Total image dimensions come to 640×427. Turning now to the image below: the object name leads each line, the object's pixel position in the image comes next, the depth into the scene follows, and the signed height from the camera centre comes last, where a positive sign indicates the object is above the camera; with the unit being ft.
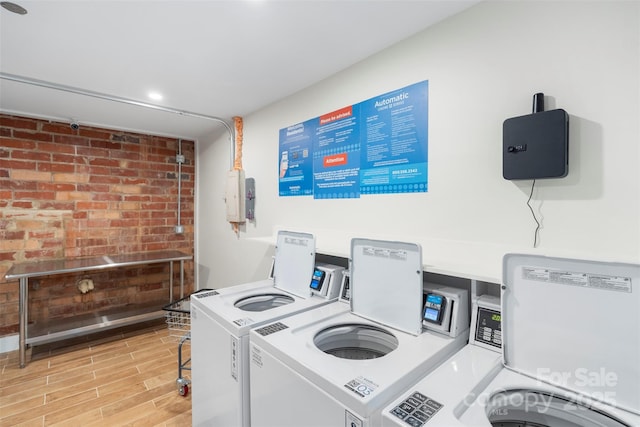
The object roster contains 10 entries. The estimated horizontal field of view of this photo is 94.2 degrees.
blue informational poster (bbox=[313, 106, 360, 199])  6.11 +1.21
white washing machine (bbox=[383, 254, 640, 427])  2.70 -1.51
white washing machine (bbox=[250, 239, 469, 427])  2.92 -1.67
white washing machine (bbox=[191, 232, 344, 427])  4.34 -1.75
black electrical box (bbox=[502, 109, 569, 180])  3.44 +0.81
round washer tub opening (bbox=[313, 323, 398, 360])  4.36 -1.96
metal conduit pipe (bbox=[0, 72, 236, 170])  6.60 +2.95
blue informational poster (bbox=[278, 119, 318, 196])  7.15 +1.32
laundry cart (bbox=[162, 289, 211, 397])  7.13 -3.31
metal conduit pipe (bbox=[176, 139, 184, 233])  12.21 +1.43
